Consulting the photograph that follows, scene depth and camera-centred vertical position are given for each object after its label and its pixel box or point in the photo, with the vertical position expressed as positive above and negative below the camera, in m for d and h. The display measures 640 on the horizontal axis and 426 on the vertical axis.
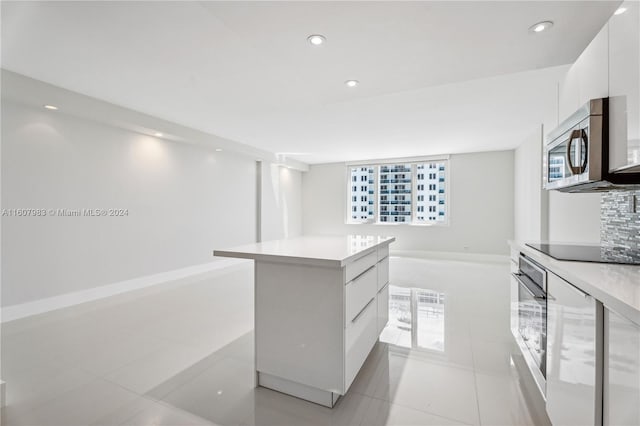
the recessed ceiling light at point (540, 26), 1.81 +1.20
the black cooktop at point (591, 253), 1.54 -0.24
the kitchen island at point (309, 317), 1.64 -0.64
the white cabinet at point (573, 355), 1.03 -0.59
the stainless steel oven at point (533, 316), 1.56 -0.62
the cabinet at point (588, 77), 1.38 +0.74
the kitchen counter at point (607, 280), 0.88 -0.26
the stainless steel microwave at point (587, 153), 1.37 +0.32
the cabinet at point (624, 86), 1.14 +0.54
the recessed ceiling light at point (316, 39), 2.00 +1.22
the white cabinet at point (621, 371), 0.83 -0.49
